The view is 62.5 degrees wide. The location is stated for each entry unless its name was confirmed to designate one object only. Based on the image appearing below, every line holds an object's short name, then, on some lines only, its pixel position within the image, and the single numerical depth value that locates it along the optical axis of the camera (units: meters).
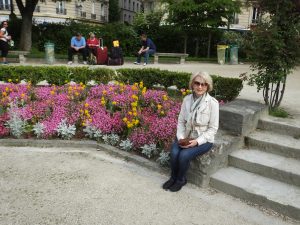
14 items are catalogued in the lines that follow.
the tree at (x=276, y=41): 3.98
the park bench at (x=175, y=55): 13.71
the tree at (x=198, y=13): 15.26
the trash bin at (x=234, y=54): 14.92
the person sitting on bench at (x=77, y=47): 11.99
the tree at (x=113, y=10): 46.50
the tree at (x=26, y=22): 14.64
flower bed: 3.96
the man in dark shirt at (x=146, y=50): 12.83
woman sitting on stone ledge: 3.17
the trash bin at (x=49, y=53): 12.02
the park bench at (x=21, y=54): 12.01
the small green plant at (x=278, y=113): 4.26
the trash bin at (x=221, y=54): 14.77
